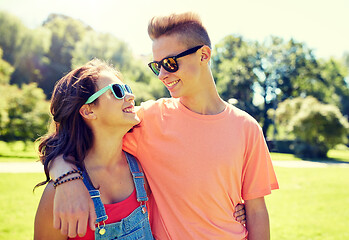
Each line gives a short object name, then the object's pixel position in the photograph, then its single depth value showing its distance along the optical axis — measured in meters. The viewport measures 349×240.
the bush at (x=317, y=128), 25.03
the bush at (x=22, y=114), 16.66
